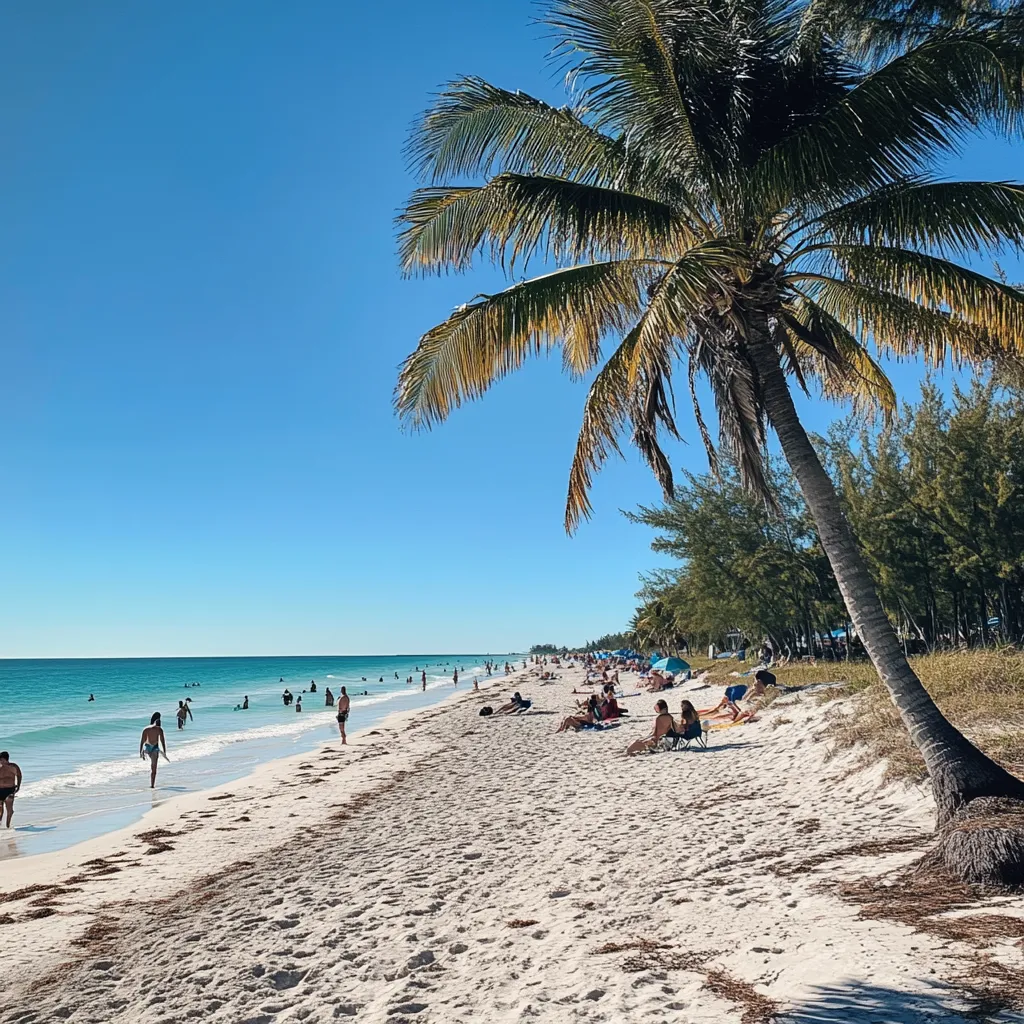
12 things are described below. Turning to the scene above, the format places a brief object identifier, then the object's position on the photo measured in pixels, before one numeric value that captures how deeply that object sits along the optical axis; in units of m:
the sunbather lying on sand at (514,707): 27.66
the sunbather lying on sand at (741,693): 16.27
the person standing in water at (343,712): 22.84
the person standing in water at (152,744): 16.33
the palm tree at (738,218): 5.55
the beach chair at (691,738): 13.10
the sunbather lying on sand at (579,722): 19.67
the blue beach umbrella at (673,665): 35.01
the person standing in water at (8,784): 12.44
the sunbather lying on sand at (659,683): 30.69
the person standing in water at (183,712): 31.54
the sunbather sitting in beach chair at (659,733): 13.26
